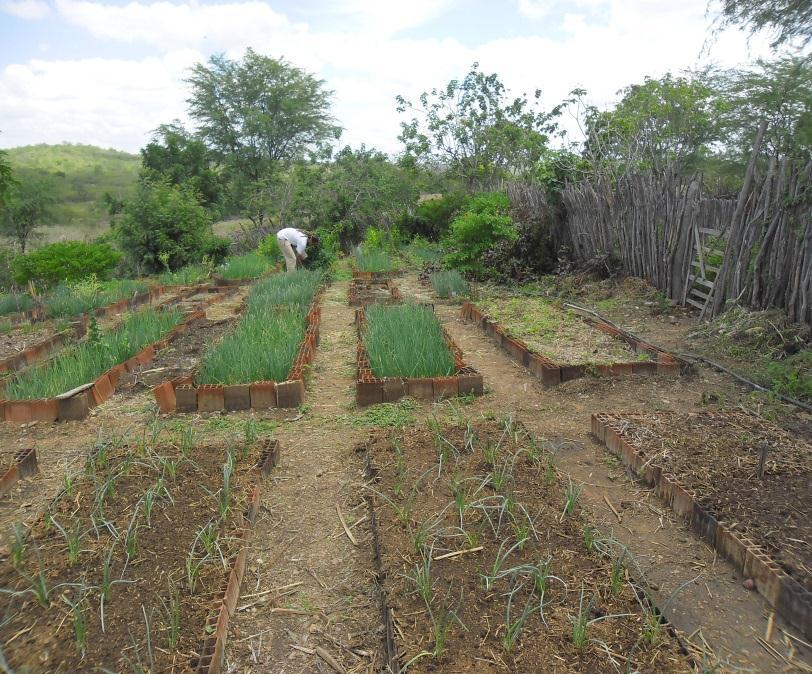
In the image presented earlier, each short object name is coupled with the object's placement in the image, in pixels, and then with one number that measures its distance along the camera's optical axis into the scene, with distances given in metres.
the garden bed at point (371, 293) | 8.87
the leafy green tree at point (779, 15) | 5.03
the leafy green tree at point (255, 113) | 27.30
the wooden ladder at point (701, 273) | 6.95
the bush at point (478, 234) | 9.49
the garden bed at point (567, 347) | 5.00
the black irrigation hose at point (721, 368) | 4.21
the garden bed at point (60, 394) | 4.45
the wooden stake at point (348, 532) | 2.85
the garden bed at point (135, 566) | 1.99
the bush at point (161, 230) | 13.85
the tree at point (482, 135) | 16.58
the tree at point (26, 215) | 23.84
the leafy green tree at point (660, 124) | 11.23
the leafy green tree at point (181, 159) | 25.03
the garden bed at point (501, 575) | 1.95
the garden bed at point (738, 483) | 2.36
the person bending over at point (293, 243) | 11.23
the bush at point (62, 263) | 10.44
